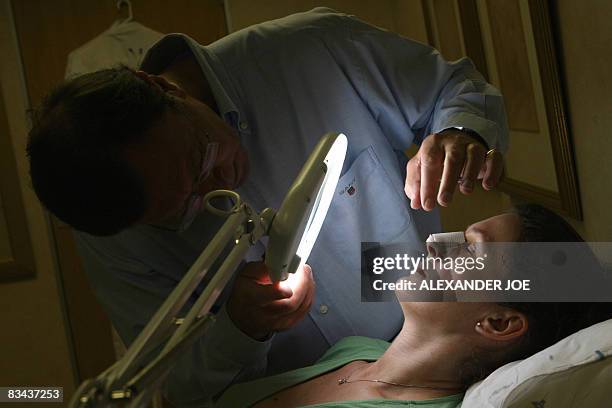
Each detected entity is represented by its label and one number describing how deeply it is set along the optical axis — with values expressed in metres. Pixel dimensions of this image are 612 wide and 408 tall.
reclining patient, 1.00
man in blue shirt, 0.91
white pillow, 0.73
